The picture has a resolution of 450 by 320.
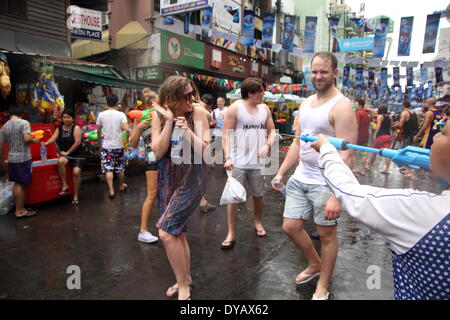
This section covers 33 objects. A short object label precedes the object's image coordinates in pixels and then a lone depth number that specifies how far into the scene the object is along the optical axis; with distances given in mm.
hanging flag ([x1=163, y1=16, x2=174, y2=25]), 13242
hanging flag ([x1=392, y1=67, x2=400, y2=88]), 24328
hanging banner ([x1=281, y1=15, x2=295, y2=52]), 13945
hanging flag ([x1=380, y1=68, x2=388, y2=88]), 23172
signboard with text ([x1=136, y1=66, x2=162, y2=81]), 13040
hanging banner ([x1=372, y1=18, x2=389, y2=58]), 13823
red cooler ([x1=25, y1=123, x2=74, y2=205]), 5547
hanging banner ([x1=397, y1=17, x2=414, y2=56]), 12960
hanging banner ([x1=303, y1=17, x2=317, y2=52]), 13953
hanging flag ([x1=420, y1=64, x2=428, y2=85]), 22375
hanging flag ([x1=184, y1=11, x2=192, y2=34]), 13758
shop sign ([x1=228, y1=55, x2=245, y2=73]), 18531
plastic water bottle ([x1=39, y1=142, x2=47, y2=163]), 5698
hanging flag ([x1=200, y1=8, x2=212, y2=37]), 12227
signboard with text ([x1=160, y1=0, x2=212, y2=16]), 10047
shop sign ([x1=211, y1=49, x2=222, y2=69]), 16762
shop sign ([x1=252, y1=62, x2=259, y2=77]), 21391
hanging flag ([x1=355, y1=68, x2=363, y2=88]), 23966
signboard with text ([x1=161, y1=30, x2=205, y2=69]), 13289
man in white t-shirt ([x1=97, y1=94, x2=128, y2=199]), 6035
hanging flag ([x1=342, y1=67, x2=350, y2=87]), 22844
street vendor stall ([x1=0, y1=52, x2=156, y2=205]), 5738
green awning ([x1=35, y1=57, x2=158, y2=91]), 7203
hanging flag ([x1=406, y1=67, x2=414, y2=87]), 22116
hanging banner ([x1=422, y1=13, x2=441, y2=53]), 11992
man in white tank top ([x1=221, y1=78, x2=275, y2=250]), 3912
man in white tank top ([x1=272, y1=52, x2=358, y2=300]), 2596
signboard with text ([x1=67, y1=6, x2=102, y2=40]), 9203
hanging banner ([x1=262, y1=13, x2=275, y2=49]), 13582
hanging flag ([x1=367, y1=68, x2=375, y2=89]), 23714
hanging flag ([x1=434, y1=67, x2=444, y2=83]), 17766
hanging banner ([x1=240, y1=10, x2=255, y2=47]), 13453
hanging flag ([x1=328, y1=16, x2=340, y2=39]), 14631
